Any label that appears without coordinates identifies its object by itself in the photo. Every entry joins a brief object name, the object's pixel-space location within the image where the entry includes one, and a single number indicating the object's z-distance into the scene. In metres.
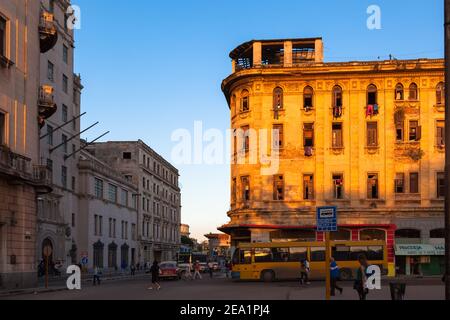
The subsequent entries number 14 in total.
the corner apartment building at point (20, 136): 34.56
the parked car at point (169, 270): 51.81
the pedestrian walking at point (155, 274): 36.63
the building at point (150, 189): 95.62
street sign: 17.59
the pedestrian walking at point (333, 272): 27.48
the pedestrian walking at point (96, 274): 44.66
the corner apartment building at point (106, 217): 70.31
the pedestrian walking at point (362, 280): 20.52
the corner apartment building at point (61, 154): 58.97
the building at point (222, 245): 130.41
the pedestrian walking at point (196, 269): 53.67
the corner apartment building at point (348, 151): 53.31
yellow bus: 44.75
